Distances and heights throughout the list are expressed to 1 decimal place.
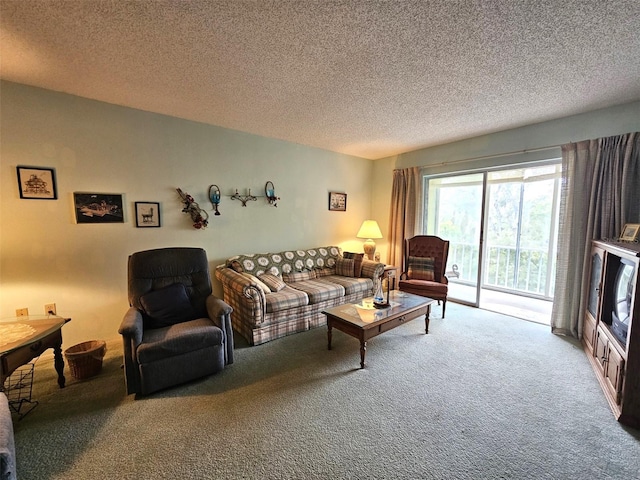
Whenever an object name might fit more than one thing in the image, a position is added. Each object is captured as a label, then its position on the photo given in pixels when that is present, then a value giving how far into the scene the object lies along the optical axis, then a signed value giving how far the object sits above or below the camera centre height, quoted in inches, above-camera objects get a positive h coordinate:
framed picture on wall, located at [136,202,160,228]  115.4 +1.4
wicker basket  83.7 -46.0
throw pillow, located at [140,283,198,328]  89.7 -31.0
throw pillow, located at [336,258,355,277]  156.7 -29.5
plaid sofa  110.8 -35.0
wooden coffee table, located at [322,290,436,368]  92.8 -37.0
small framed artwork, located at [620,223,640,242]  92.3 -5.2
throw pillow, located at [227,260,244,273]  131.2 -24.2
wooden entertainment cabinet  67.6 -33.5
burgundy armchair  141.5 -29.1
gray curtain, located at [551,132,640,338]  104.9 +5.2
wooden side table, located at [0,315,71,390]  63.3 -31.6
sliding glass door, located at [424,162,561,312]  180.9 -6.8
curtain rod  127.1 +33.8
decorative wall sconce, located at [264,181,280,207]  151.7 +14.6
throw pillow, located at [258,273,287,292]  126.0 -31.5
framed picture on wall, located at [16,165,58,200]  93.7 +12.4
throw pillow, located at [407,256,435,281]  152.3 -29.6
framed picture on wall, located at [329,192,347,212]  183.3 +11.2
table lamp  180.9 -11.1
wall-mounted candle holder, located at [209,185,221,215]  132.2 +10.7
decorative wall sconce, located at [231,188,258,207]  141.4 +10.9
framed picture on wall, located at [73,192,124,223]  103.6 +4.0
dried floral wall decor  125.1 +3.2
